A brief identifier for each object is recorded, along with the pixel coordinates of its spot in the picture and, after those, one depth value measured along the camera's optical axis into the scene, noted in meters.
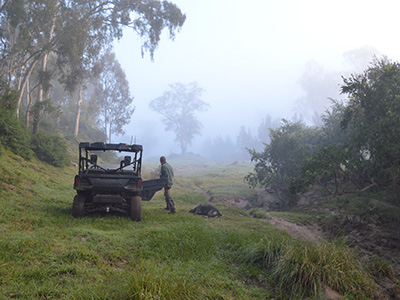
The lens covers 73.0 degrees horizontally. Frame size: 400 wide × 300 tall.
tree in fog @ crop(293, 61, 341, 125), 87.62
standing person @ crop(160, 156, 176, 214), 10.88
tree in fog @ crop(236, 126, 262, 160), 92.25
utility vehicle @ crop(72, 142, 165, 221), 8.21
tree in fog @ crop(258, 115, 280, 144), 92.75
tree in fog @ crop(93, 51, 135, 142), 43.06
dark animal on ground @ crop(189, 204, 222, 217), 11.10
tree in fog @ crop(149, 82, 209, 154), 85.53
